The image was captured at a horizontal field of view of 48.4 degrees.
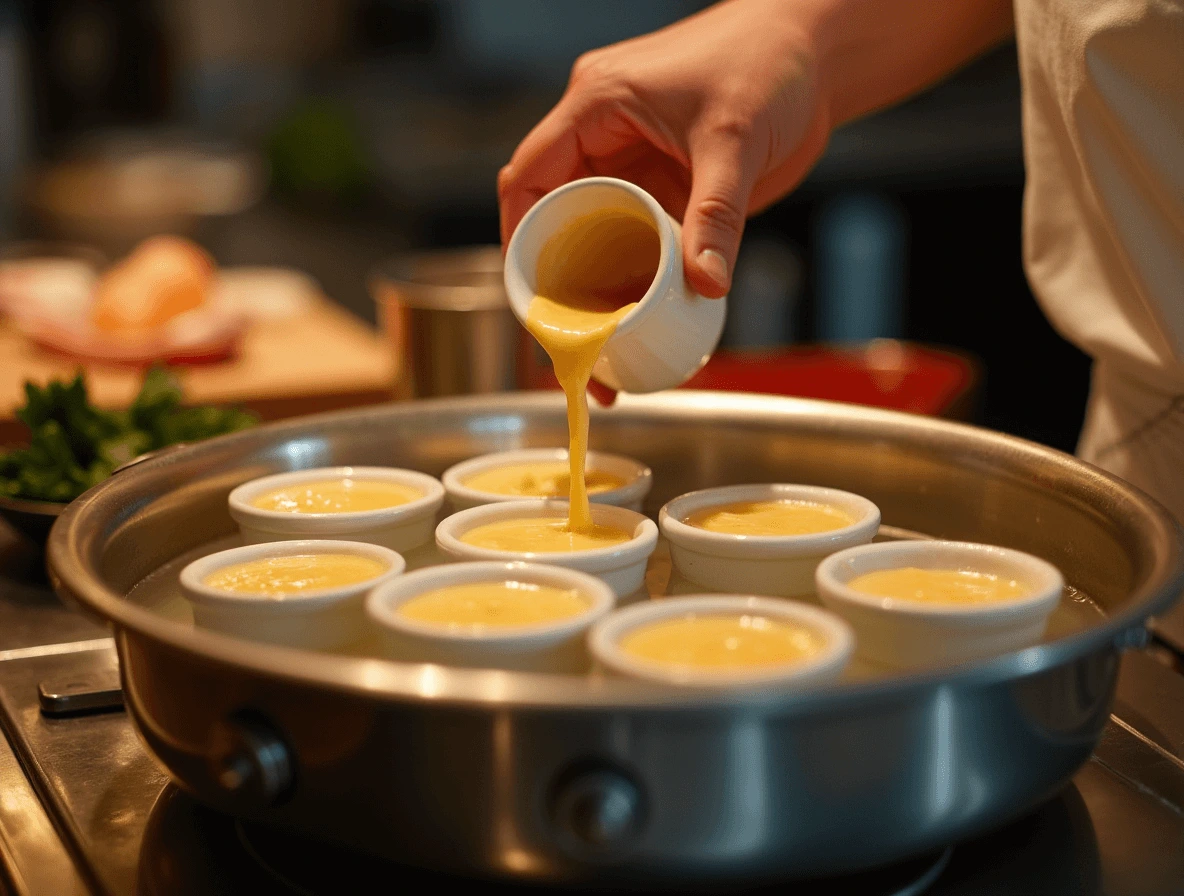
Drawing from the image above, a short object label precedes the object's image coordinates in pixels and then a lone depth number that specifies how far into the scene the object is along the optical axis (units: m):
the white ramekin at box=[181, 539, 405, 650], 1.06
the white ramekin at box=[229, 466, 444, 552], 1.32
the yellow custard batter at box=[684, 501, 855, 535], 1.32
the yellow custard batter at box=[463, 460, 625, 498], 1.48
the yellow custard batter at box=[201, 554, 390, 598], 1.18
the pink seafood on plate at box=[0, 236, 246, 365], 2.53
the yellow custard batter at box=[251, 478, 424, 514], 1.40
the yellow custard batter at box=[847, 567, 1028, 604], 1.11
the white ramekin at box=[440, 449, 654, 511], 1.42
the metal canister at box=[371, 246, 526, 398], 2.06
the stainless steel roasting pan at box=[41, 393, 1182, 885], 0.76
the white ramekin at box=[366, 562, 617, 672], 0.93
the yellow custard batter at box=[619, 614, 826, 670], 0.96
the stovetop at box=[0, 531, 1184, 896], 0.92
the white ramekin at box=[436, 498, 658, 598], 1.17
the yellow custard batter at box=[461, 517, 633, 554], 1.29
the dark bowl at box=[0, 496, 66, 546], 1.55
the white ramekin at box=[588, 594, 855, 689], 0.83
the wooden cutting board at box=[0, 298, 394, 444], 2.41
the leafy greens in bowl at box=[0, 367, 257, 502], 1.61
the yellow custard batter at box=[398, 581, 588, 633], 1.07
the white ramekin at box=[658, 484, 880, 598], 1.21
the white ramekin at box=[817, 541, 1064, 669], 0.98
